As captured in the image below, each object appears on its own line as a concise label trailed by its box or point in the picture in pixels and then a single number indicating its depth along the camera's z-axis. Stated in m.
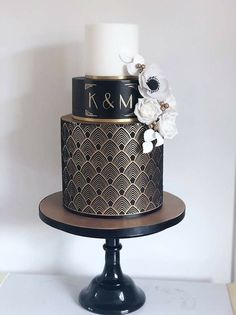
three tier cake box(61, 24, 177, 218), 0.91
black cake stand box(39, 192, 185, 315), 0.89
